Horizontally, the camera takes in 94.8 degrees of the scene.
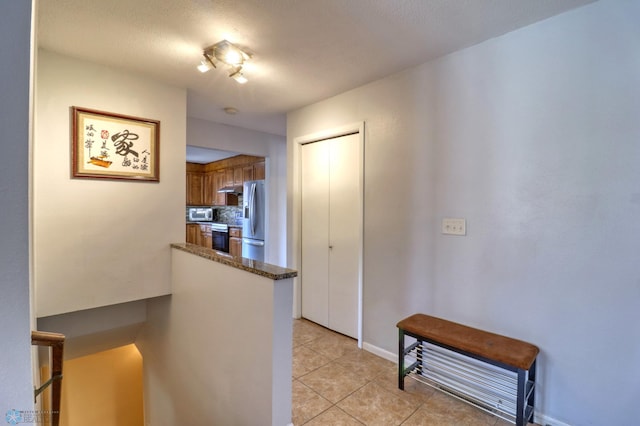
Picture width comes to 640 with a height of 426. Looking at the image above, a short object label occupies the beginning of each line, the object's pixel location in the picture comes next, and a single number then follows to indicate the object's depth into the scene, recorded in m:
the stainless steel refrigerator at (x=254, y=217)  4.61
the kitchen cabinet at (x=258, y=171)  4.70
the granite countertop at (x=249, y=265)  1.58
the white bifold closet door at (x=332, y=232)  2.88
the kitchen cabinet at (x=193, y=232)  6.43
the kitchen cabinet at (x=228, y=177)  5.48
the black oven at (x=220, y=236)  5.60
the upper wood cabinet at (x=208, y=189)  6.18
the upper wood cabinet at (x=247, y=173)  4.93
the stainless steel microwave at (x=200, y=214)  6.45
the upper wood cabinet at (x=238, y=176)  5.19
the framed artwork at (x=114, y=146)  2.34
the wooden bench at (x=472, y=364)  1.65
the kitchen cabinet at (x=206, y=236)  6.29
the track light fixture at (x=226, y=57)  2.04
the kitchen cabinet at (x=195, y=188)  6.35
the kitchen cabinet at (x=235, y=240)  5.23
